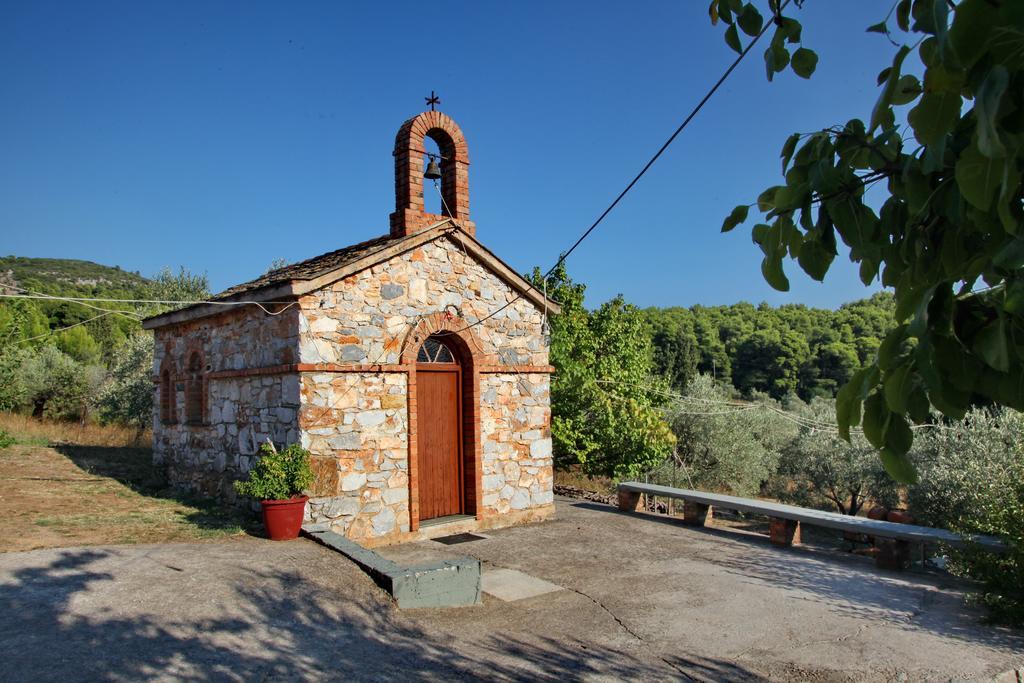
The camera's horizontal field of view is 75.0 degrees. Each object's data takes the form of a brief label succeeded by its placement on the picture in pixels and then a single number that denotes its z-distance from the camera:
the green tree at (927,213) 1.29
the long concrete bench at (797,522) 7.94
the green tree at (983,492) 6.61
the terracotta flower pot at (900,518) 10.27
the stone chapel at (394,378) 8.65
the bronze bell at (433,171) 10.14
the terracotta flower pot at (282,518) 7.86
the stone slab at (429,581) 6.46
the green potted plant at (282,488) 7.86
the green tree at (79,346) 28.33
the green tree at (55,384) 21.25
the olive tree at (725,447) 17.58
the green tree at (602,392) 15.28
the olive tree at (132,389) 20.59
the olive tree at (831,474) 15.62
